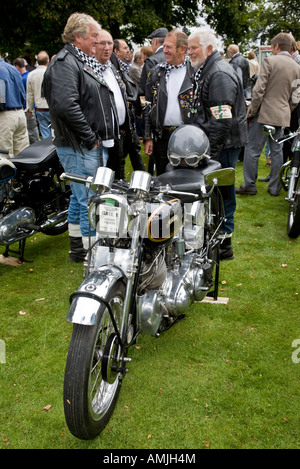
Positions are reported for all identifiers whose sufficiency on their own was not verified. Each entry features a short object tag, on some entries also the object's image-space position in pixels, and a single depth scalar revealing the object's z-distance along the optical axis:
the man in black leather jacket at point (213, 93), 4.02
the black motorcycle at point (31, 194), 4.40
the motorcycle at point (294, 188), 5.12
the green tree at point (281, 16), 48.41
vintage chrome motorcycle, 2.27
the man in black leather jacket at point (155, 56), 6.68
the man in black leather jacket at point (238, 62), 9.18
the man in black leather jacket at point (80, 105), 4.01
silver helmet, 3.29
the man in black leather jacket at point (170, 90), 4.80
